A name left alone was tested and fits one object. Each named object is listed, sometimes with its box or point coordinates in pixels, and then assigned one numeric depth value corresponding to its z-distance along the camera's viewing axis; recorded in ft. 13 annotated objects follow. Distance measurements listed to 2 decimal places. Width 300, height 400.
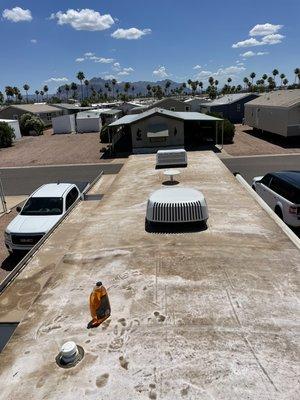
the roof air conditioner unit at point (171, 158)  51.96
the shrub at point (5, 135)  134.31
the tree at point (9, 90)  419.13
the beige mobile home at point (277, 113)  104.53
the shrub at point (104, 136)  130.52
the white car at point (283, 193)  37.58
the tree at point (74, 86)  527.40
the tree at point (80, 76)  521.65
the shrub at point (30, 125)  173.06
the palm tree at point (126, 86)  552.74
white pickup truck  37.47
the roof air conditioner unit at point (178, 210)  25.75
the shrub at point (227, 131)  114.62
